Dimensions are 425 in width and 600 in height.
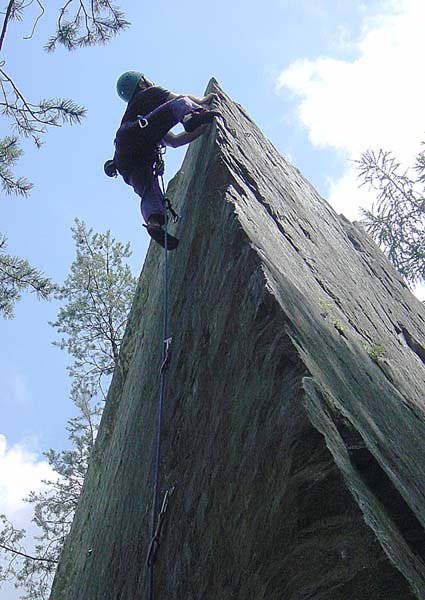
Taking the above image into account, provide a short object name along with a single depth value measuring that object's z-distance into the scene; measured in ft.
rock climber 15.75
